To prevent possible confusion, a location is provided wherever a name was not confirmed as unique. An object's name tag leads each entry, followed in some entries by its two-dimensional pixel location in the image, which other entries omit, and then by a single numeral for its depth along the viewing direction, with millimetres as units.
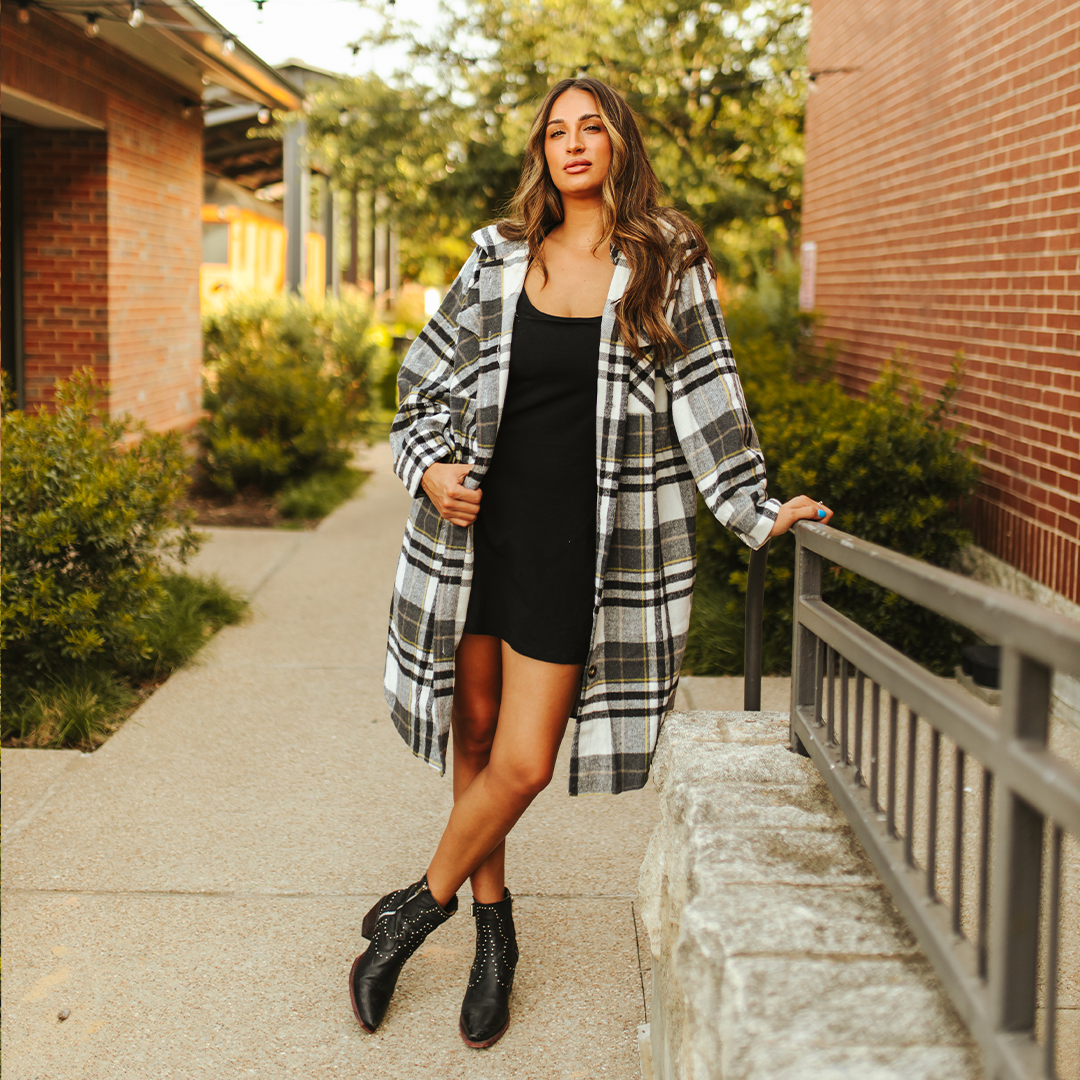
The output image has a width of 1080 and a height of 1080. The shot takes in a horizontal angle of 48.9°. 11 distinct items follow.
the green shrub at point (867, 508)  5168
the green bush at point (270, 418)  9422
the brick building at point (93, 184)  7973
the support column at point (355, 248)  26103
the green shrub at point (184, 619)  5238
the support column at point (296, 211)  15797
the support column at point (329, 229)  21188
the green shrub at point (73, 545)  4477
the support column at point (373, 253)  31522
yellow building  19619
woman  2477
